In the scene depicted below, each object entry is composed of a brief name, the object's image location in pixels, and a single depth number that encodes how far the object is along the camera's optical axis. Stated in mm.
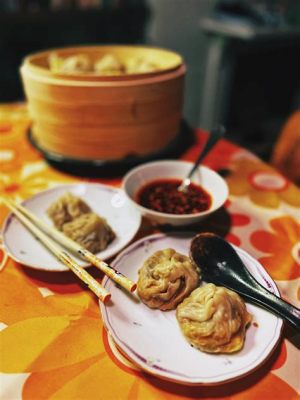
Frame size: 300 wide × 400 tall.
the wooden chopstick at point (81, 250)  274
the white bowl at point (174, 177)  341
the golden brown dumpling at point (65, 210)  368
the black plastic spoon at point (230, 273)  258
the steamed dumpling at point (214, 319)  237
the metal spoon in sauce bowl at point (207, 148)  425
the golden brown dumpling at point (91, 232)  332
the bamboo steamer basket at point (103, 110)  432
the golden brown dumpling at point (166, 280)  271
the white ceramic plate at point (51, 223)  320
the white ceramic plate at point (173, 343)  222
